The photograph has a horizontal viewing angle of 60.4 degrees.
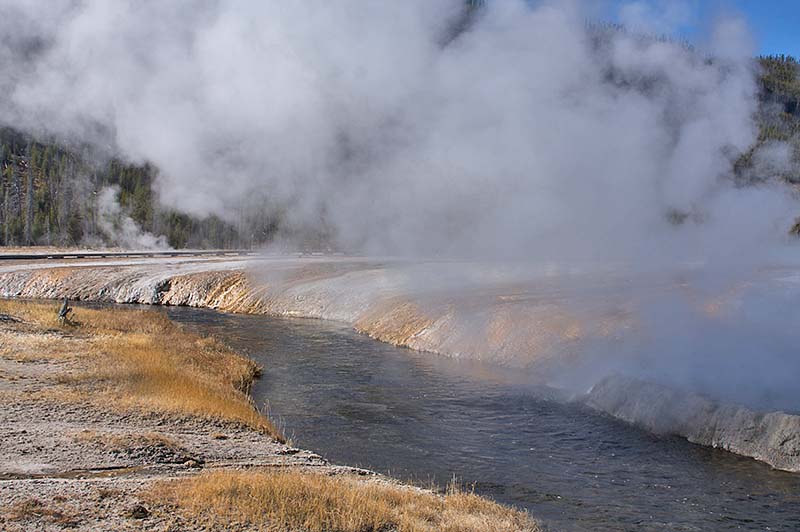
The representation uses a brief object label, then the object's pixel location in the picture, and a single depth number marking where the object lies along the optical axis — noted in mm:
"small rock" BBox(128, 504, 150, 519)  7941
